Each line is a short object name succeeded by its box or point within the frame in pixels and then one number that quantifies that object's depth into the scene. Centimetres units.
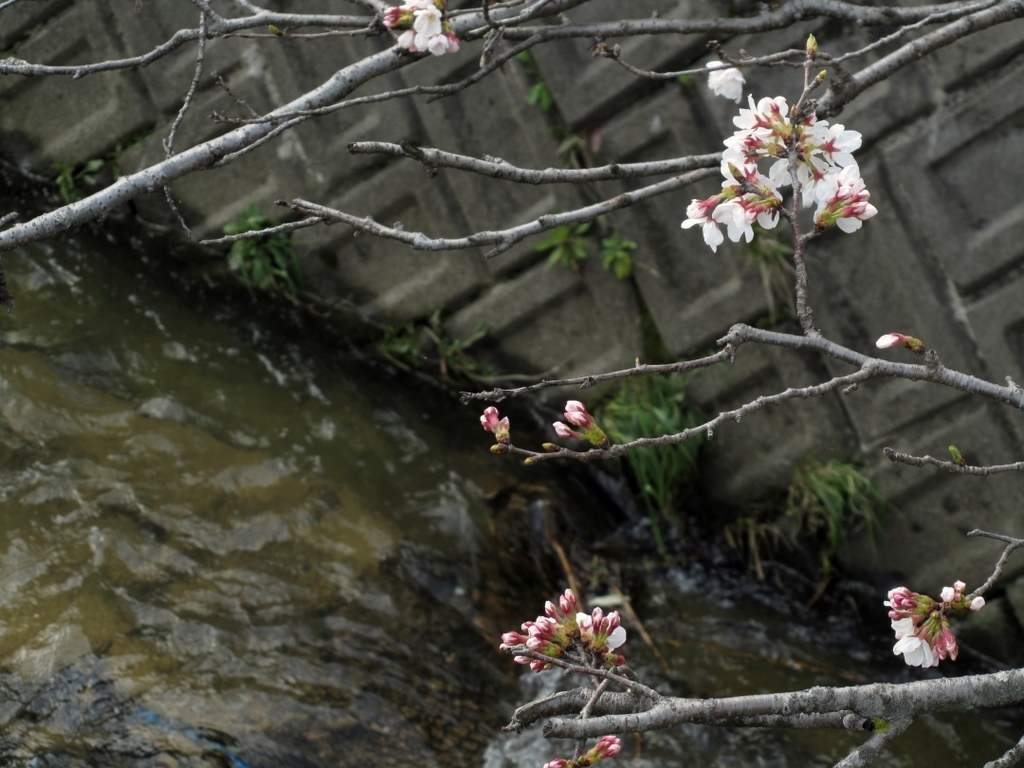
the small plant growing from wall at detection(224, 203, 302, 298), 792
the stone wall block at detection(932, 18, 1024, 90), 623
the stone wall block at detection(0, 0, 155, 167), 799
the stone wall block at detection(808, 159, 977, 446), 668
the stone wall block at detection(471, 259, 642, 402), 756
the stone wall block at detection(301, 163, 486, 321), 766
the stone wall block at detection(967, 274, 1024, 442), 652
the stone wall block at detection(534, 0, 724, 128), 679
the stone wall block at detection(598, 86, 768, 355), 698
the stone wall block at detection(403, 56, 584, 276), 732
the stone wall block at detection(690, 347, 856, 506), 712
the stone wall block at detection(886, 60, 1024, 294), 640
